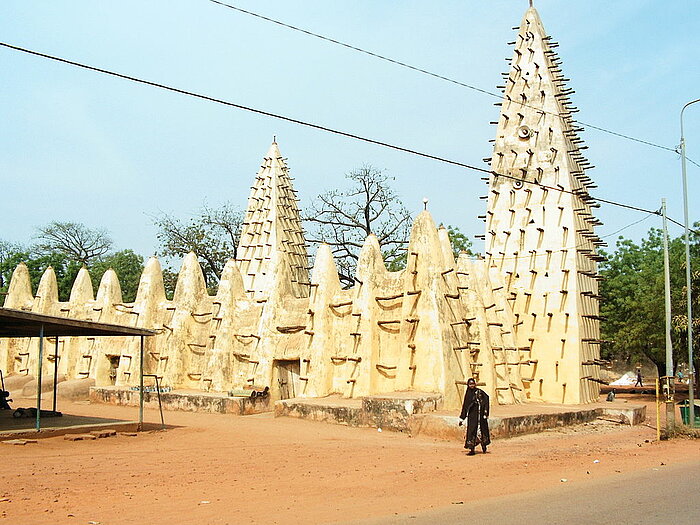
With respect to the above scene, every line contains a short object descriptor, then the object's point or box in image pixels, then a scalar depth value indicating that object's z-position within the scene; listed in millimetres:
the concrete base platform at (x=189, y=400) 24228
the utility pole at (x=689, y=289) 19953
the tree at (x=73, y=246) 56375
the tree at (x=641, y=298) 34188
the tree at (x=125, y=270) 49969
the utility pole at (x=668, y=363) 18969
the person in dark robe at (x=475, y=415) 15219
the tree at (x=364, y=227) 42281
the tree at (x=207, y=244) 48000
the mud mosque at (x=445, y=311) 22141
